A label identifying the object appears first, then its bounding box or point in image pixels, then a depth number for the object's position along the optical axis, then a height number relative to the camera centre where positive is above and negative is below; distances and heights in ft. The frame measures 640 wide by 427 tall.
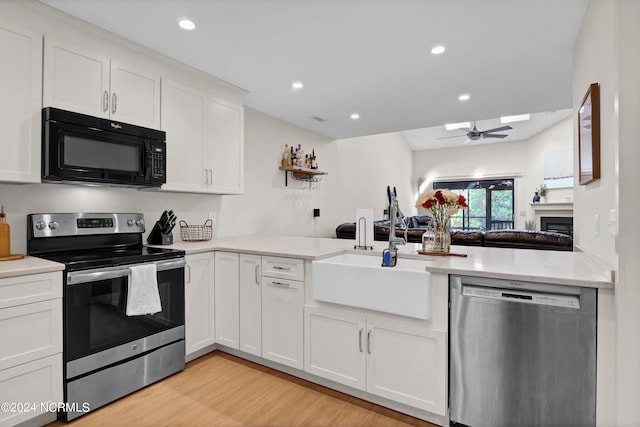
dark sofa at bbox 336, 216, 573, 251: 10.21 -0.83
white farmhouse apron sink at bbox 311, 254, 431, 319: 5.72 -1.37
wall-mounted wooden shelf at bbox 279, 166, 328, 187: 14.23 +1.89
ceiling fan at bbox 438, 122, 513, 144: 22.51 +5.55
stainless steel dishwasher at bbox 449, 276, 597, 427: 4.70 -2.13
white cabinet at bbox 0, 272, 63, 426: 5.21 -2.19
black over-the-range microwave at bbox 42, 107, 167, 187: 6.45 +1.35
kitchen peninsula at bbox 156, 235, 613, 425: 5.67 -2.19
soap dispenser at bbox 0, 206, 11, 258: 6.12 -0.50
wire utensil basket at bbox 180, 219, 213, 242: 9.77 -0.57
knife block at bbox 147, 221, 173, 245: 8.81 -0.65
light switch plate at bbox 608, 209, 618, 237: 4.46 -0.10
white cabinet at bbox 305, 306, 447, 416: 5.73 -2.70
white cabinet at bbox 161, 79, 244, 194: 8.82 +2.14
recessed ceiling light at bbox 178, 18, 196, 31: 6.97 +4.08
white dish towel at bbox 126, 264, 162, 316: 6.72 -1.64
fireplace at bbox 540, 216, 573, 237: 22.73 -0.64
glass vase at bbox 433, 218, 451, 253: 7.05 -0.51
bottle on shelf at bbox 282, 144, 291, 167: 14.17 +2.39
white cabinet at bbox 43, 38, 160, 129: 6.62 +2.82
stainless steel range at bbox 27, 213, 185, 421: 6.01 -1.87
